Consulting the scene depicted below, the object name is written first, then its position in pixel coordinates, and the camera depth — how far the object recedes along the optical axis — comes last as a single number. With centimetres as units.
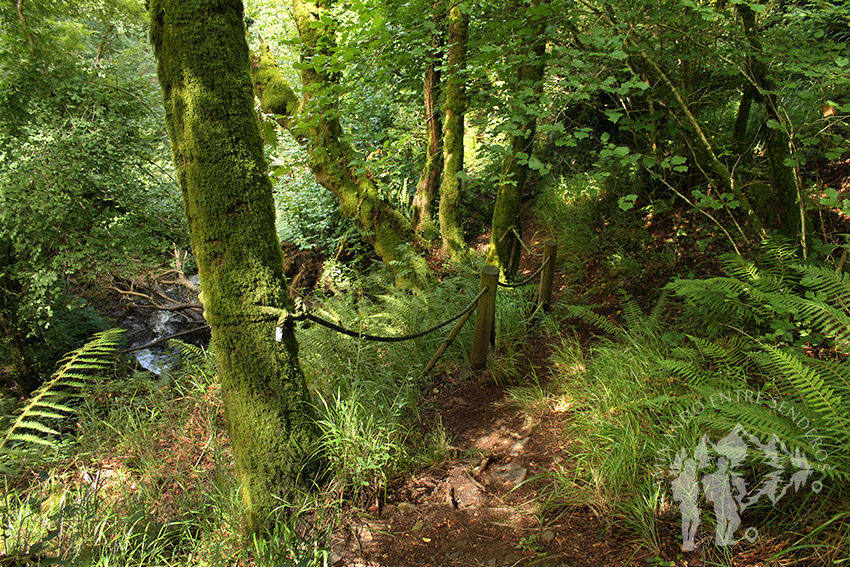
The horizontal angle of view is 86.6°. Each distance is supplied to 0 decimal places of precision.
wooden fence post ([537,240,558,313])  488
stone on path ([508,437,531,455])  328
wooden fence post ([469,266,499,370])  398
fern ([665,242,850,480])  207
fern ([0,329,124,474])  187
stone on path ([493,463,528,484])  300
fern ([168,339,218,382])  452
